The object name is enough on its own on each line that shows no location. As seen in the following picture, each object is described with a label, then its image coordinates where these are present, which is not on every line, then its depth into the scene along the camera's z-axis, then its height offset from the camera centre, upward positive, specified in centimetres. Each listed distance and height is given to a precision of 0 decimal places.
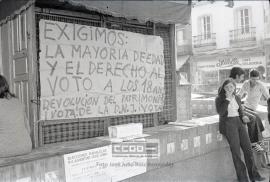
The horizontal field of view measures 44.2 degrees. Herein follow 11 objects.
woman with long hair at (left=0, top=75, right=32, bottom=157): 334 -30
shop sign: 2183 +202
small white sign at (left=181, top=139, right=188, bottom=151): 500 -78
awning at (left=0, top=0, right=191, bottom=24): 365 +111
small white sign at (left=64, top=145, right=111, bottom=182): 363 -80
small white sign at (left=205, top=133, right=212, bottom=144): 550 -76
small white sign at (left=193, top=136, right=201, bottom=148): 526 -77
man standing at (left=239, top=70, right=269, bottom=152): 599 -14
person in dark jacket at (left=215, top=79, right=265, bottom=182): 515 -57
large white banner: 406 +32
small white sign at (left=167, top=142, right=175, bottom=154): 474 -78
